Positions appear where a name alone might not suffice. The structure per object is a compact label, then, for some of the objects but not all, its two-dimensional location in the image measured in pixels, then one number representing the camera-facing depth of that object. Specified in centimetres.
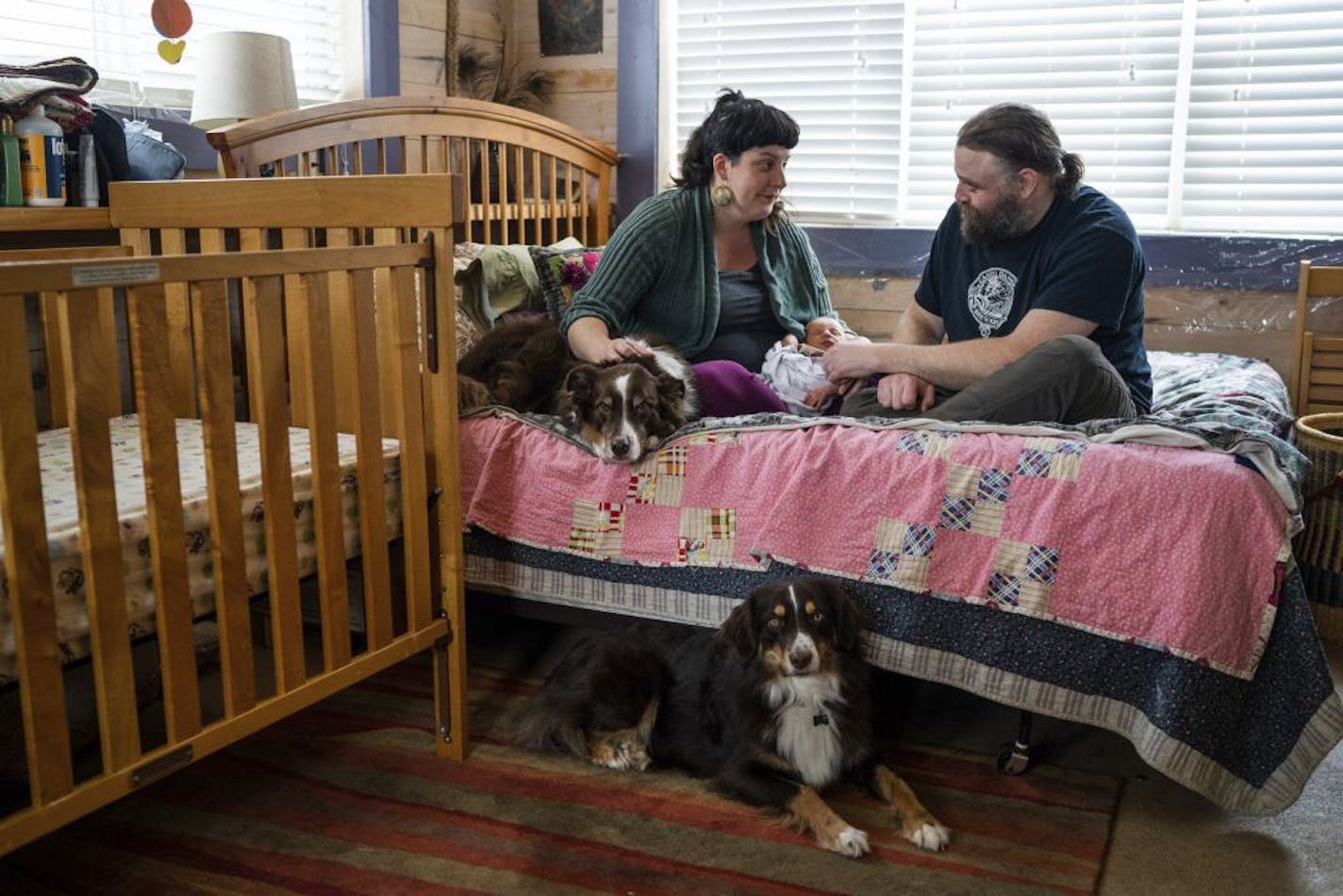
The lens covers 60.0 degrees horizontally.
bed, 177
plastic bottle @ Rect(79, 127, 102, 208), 228
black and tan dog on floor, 183
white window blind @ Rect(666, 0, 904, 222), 380
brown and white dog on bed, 222
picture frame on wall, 405
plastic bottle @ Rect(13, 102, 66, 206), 217
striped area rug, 170
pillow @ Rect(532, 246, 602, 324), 300
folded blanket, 213
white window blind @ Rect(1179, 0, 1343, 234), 330
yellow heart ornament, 292
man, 215
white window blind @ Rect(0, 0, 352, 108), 271
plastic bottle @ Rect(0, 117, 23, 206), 213
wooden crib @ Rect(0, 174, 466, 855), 139
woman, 258
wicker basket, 252
